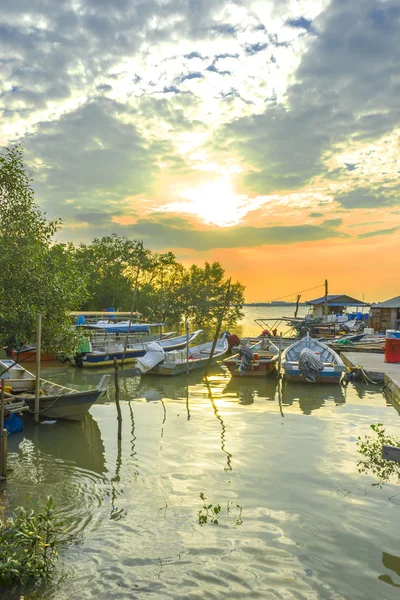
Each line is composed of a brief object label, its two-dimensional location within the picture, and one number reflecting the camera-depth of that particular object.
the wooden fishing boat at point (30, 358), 30.27
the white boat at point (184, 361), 25.64
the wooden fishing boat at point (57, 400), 14.70
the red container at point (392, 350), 26.16
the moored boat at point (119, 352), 29.05
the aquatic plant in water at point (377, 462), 10.38
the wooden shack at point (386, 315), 48.19
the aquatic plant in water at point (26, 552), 5.90
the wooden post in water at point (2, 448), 9.26
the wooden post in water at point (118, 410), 13.61
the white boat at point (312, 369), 22.91
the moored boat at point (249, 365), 25.14
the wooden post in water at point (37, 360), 13.82
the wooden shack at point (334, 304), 61.12
